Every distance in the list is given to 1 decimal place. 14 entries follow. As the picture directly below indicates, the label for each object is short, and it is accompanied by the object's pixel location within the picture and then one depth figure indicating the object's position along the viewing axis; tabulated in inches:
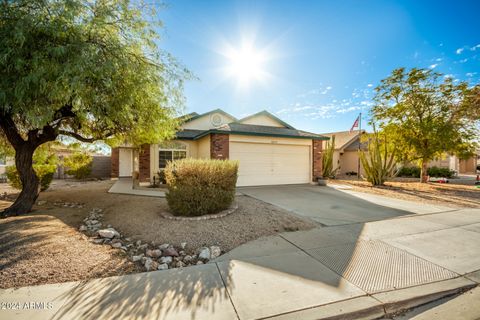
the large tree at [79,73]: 166.1
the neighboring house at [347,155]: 820.6
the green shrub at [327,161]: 620.5
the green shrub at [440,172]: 687.1
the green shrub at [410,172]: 720.3
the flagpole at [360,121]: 694.5
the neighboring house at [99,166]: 671.8
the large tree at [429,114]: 458.0
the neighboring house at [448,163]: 795.4
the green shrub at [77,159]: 394.0
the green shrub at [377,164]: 500.7
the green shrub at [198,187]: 211.2
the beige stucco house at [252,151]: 429.1
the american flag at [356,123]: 698.8
